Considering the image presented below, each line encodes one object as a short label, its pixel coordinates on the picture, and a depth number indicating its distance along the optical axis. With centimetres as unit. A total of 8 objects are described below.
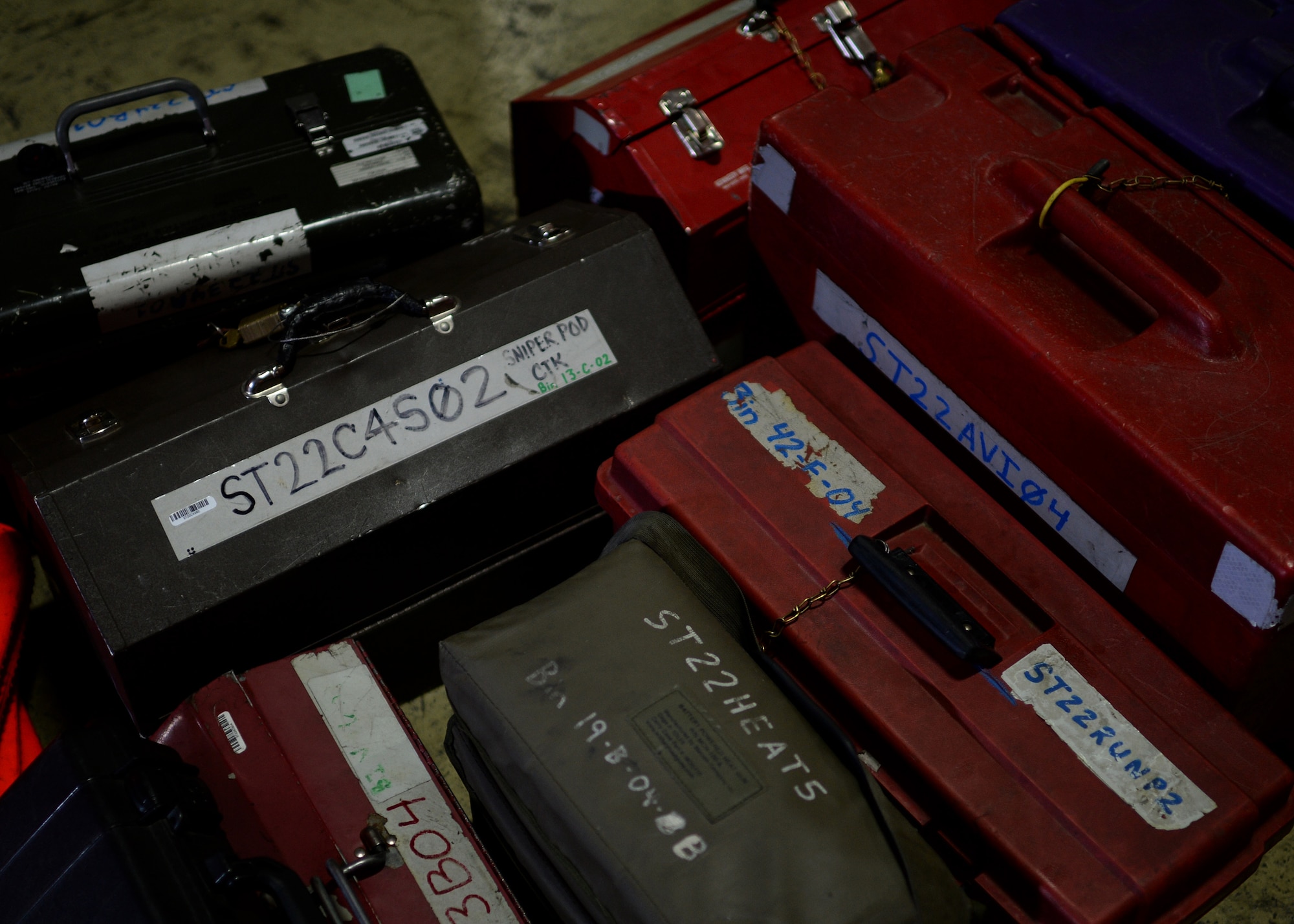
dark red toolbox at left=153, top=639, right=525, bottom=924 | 123
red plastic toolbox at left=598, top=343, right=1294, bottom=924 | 116
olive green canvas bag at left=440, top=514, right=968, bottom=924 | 108
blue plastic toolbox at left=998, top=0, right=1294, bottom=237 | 151
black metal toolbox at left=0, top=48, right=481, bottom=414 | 159
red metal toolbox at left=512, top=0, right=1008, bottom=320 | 178
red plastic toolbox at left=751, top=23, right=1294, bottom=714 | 125
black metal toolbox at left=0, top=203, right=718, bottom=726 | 140
